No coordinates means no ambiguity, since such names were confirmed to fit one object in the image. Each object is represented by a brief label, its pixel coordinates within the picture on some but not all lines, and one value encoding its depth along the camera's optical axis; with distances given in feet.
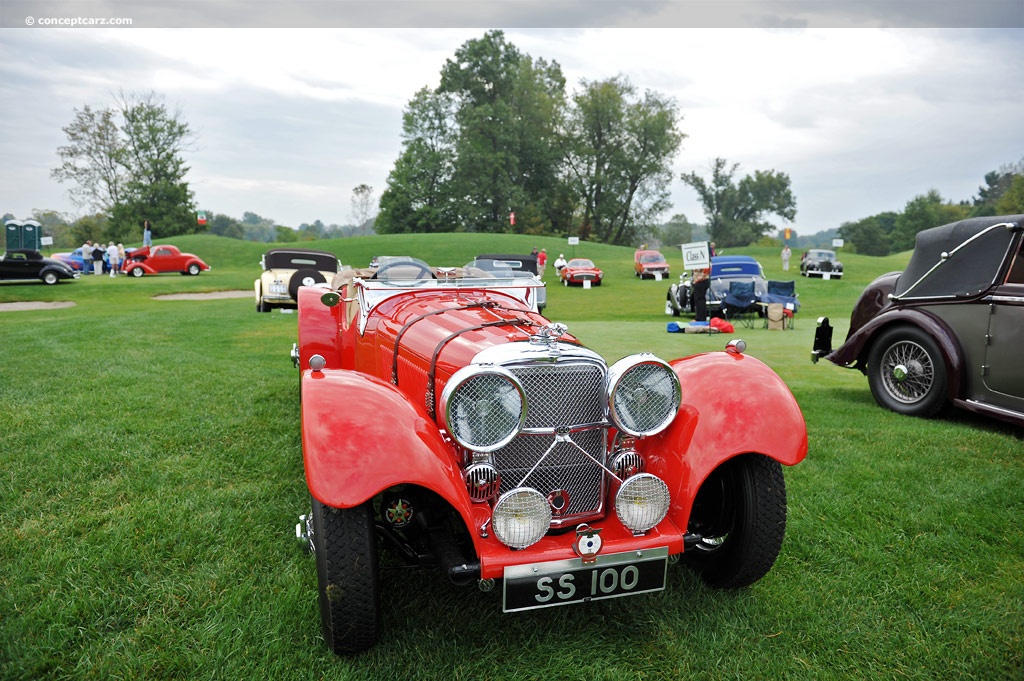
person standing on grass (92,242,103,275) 97.04
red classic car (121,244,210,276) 93.04
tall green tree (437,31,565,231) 192.75
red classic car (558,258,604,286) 94.32
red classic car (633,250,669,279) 104.37
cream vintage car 45.27
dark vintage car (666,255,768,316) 52.21
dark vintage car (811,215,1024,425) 17.57
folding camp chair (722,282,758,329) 49.44
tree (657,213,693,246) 356.18
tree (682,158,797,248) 242.37
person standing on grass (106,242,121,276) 94.12
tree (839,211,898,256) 249.14
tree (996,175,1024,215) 174.79
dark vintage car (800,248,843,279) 103.45
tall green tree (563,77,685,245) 196.95
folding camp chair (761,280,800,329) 51.24
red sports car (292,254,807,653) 8.31
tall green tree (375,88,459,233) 198.29
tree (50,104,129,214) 167.53
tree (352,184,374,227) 247.38
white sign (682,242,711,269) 45.29
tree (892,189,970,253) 233.14
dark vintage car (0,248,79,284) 69.31
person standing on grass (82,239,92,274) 98.48
